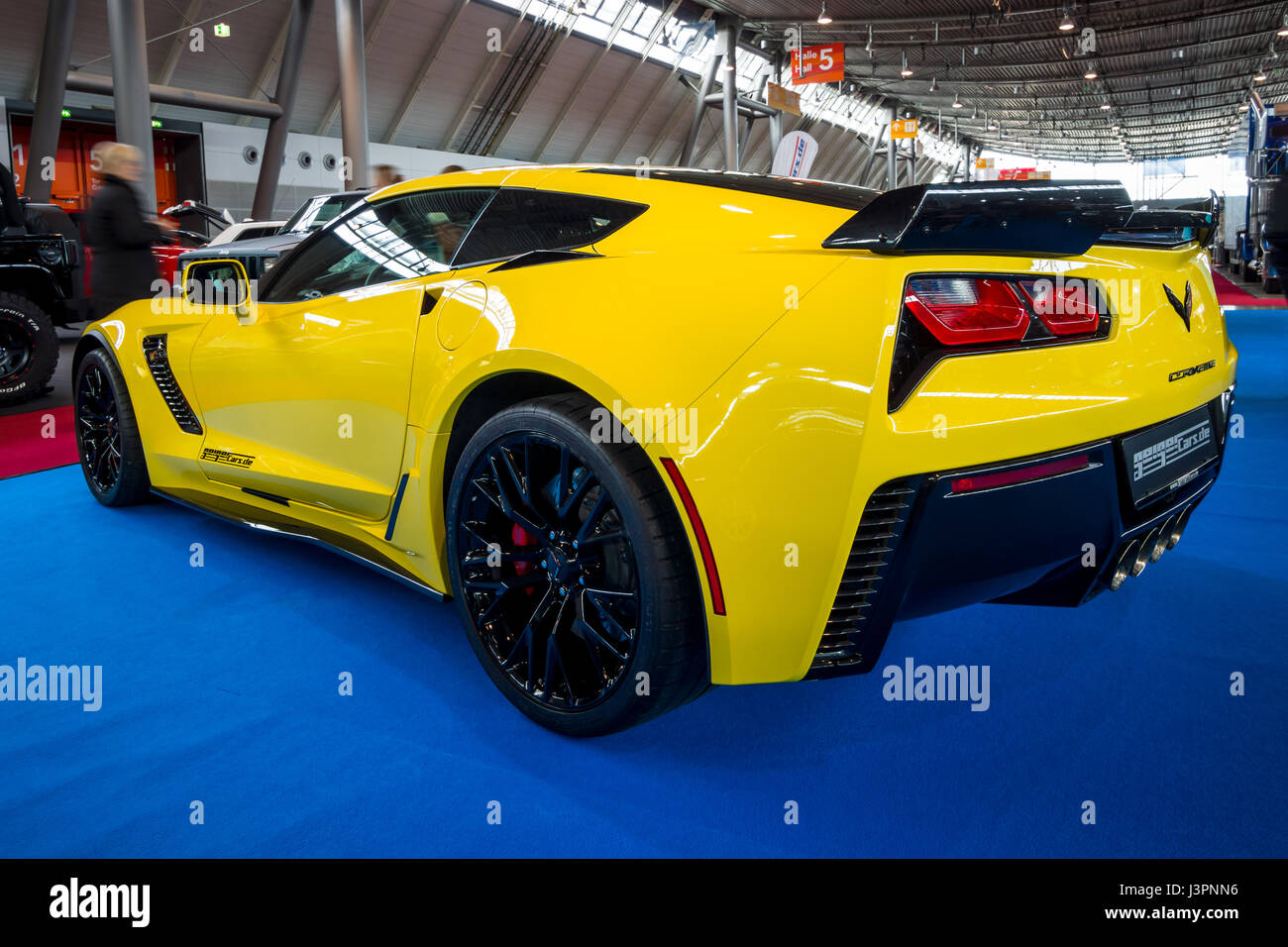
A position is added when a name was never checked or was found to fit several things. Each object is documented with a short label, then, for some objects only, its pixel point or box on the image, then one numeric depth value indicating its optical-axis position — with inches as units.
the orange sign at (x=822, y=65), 759.7
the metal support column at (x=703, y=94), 912.9
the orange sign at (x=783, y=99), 807.7
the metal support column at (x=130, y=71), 382.0
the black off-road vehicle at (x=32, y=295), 251.8
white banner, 470.6
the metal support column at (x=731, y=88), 888.3
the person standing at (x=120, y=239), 211.2
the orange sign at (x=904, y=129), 1127.0
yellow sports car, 58.2
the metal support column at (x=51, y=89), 442.0
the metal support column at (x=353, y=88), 498.0
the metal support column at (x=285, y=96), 574.9
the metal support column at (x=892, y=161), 1464.1
